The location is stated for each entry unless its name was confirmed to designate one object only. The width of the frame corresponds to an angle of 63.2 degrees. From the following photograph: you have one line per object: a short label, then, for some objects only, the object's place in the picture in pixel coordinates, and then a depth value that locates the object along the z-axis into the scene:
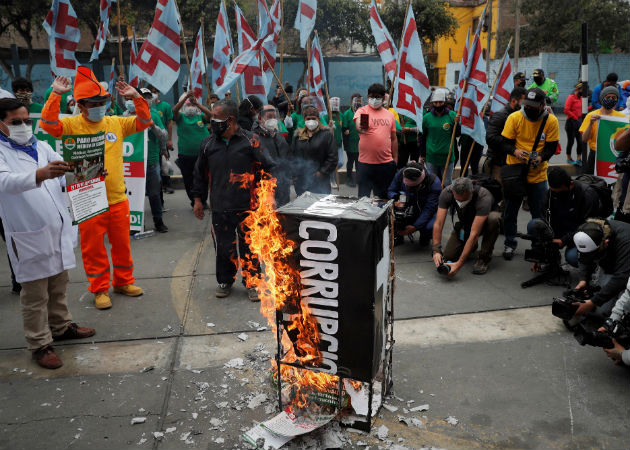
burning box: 2.90
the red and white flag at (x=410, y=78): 7.56
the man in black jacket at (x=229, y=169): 5.04
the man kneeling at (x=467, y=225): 5.82
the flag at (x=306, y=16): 8.78
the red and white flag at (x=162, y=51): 6.98
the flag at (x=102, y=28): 7.72
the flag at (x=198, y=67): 8.59
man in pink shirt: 7.19
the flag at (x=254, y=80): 8.03
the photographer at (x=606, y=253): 4.07
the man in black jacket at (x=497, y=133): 6.72
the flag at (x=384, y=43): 8.38
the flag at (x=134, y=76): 7.09
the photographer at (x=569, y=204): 5.33
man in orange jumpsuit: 4.74
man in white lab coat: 3.82
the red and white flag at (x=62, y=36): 7.95
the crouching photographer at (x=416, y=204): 6.69
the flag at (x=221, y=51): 9.23
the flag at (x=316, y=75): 9.27
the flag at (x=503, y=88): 8.44
